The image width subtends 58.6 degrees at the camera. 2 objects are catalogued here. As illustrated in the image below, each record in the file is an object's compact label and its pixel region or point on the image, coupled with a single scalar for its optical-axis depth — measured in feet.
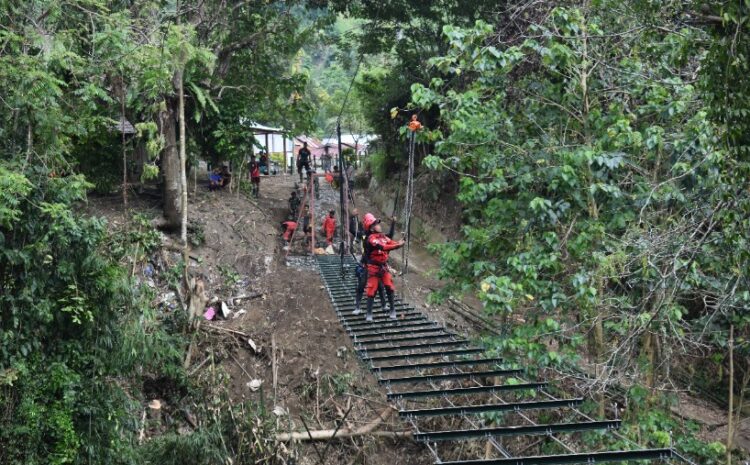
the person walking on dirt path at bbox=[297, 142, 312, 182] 62.68
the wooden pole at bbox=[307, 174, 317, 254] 43.41
